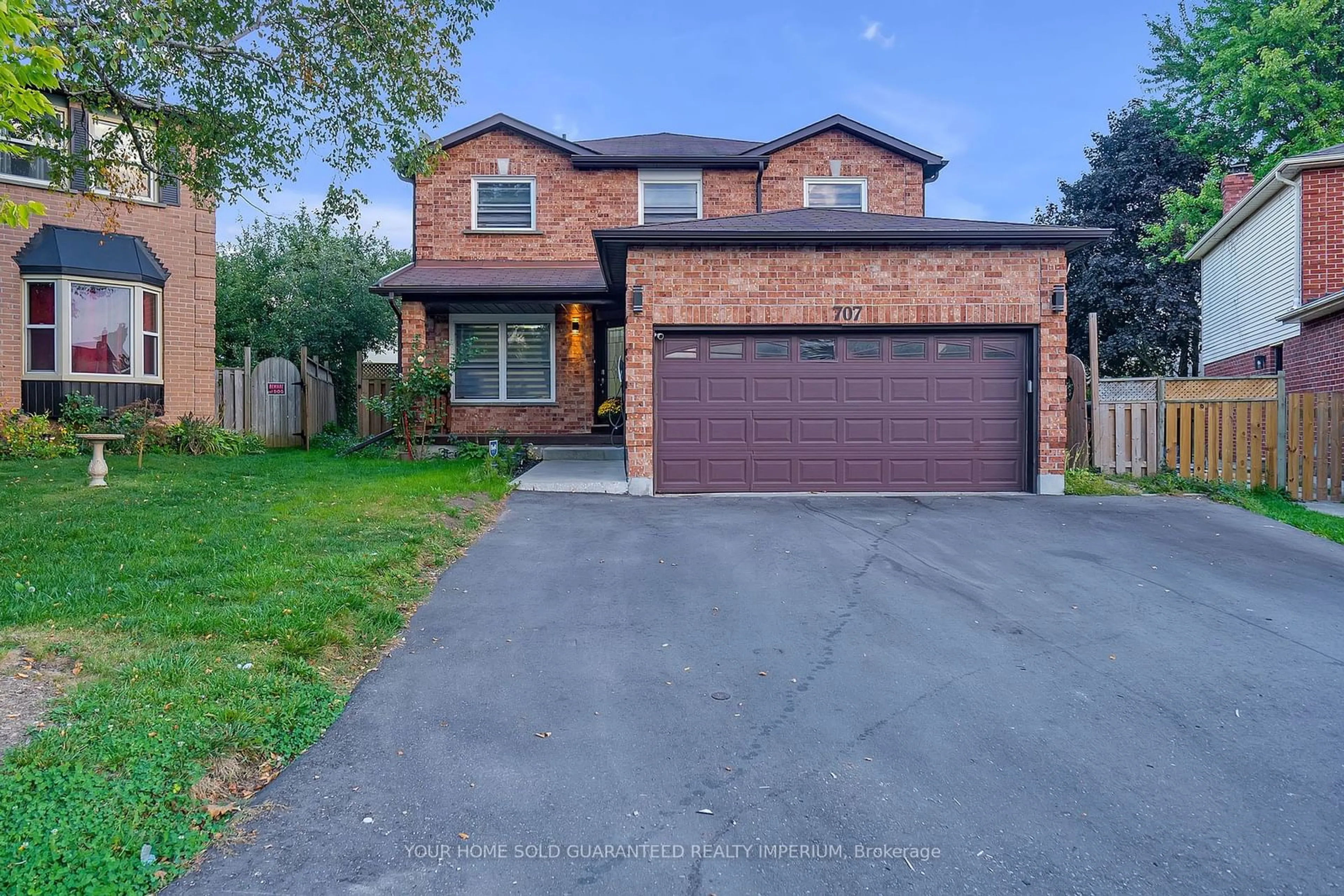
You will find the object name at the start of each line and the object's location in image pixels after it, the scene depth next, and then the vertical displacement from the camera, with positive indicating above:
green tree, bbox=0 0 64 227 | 3.88 +2.11
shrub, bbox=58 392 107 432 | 12.73 +0.28
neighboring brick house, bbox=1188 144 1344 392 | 13.52 +3.34
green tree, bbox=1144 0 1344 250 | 20.16 +10.16
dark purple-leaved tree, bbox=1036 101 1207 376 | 23.64 +5.38
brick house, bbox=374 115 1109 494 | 9.86 +1.03
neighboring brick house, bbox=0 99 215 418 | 12.90 +2.46
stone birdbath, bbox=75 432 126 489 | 8.82 -0.41
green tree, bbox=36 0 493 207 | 8.34 +4.23
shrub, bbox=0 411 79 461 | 11.64 -0.12
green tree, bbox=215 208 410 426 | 21.98 +4.05
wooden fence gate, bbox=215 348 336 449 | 15.96 +0.69
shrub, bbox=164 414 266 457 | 13.66 -0.14
